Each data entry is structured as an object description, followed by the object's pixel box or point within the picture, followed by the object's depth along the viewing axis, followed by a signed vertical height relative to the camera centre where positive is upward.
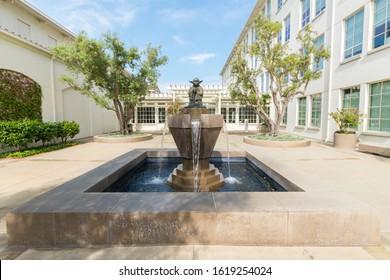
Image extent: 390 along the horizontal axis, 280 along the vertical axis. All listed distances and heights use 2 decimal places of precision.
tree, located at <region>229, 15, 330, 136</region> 11.53 +3.65
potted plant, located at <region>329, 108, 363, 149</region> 10.27 -0.25
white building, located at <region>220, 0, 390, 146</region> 9.52 +3.05
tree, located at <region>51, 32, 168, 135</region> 12.34 +3.79
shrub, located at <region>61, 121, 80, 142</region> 11.80 -0.32
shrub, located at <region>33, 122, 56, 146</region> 9.66 -0.36
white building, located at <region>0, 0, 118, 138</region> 10.34 +3.76
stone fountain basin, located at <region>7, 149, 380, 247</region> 2.66 -1.39
